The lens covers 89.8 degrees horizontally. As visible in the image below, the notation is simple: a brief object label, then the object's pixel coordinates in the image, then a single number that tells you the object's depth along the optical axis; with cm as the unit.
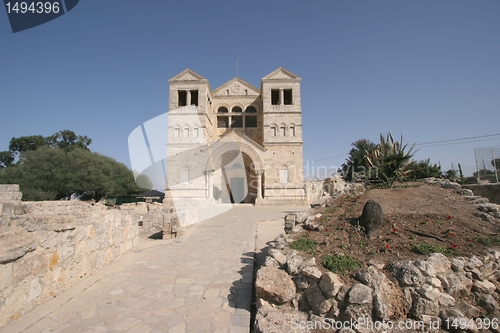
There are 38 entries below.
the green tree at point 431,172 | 1513
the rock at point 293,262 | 388
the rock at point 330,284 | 333
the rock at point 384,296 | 312
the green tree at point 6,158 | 4153
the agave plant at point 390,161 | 895
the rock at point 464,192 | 678
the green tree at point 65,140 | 4116
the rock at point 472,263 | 378
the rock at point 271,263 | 416
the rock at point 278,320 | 295
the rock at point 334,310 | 322
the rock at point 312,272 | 355
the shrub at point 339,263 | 380
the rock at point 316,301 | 331
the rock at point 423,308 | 316
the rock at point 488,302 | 332
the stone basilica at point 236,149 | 2278
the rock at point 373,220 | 491
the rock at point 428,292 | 324
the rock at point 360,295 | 317
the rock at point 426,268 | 345
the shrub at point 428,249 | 415
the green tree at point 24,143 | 4272
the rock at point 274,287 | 347
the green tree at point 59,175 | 2294
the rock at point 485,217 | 519
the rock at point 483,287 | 352
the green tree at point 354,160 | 2213
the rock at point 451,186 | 732
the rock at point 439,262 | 360
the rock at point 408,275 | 338
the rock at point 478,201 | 612
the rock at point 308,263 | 383
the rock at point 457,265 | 371
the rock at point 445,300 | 325
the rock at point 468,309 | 325
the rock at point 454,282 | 343
